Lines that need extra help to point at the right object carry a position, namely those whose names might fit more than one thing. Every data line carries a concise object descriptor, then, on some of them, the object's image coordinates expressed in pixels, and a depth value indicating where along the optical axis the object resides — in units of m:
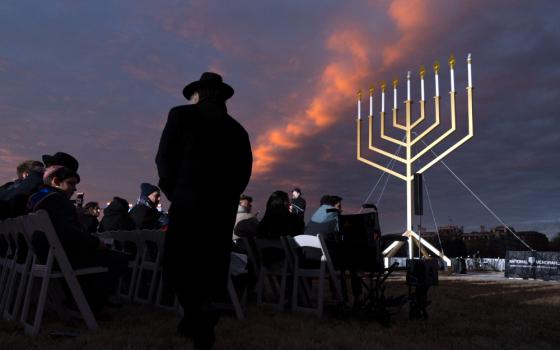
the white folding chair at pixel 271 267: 4.10
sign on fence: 11.66
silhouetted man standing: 2.40
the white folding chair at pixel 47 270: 2.76
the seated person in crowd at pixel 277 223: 4.31
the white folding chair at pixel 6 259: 3.50
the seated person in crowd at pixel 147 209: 5.14
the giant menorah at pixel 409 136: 12.04
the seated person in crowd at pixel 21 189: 3.93
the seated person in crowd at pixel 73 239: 3.06
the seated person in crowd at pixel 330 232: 4.01
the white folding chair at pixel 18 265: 3.11
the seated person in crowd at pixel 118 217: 5.13
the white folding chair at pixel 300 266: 3.88
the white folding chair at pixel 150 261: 3.87
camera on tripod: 3.99
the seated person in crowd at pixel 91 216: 5.75
